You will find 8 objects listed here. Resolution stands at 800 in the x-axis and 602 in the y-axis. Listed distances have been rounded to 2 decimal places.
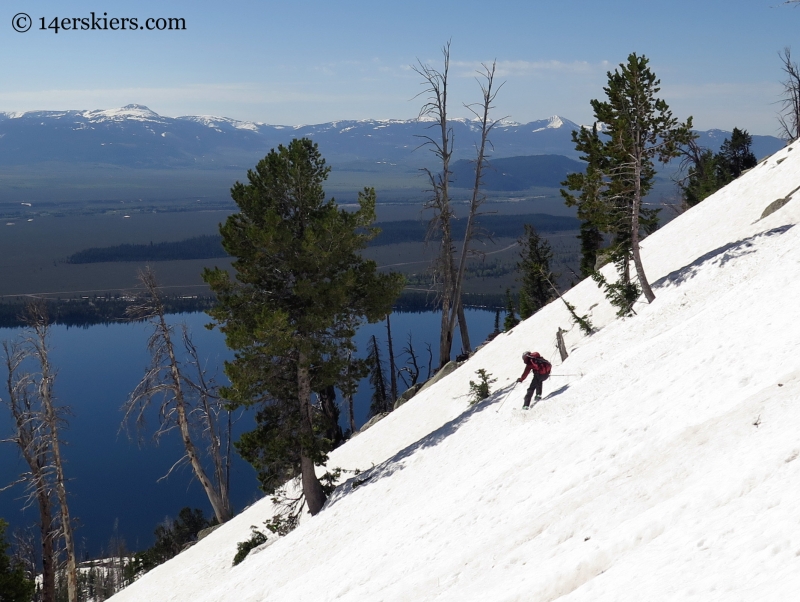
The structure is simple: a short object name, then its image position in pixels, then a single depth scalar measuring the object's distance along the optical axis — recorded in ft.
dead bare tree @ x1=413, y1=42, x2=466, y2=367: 94.73
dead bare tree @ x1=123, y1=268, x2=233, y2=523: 78.07
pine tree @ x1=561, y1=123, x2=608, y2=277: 73.46
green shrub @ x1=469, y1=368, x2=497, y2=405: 75.79
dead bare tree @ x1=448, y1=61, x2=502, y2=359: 94.58
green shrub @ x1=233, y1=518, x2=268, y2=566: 65.51
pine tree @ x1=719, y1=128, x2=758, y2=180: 177.17
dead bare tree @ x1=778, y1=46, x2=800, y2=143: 149.28
